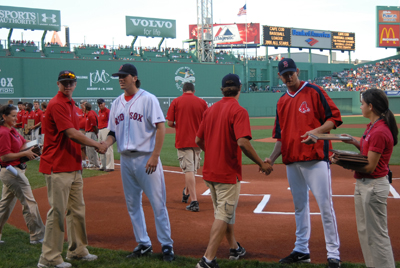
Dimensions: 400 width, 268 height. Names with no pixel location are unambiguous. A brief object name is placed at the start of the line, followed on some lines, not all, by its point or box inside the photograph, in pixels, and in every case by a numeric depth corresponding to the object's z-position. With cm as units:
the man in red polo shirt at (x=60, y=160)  413
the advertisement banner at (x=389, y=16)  5809
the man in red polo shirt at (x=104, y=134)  1104
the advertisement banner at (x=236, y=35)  5928
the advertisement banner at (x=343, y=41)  6331
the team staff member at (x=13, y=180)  480
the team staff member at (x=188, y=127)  660
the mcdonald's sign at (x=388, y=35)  5831
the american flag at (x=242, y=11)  5808
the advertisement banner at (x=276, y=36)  5741
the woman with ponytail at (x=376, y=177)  347
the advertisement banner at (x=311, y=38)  5950
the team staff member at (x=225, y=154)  389
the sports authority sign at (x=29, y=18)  3922
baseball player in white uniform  434
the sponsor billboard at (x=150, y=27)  4575
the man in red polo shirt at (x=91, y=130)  1129
